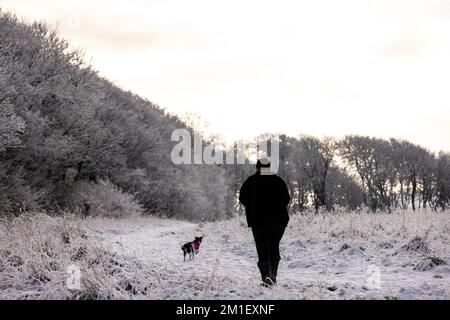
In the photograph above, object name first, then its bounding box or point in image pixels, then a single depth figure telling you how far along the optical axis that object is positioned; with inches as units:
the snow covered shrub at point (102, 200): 1175.0
